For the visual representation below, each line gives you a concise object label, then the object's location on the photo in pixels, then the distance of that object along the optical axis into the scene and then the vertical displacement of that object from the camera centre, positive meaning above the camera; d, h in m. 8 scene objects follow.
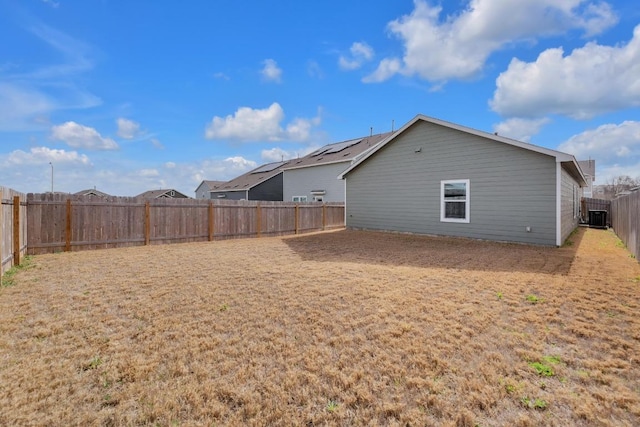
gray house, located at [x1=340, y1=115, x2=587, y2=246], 9.78 +1.08
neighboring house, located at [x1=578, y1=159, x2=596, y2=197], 38.41 +6.29
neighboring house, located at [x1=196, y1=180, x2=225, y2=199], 40.86 +3.52
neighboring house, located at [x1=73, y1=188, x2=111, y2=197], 33.47 +2.30
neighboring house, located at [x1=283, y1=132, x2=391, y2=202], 21.09 +3.15
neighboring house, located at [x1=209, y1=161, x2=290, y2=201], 29.19 +2.63
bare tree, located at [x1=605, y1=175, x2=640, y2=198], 48.62 +5.39
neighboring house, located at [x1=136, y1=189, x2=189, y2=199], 40.28 +2.55
